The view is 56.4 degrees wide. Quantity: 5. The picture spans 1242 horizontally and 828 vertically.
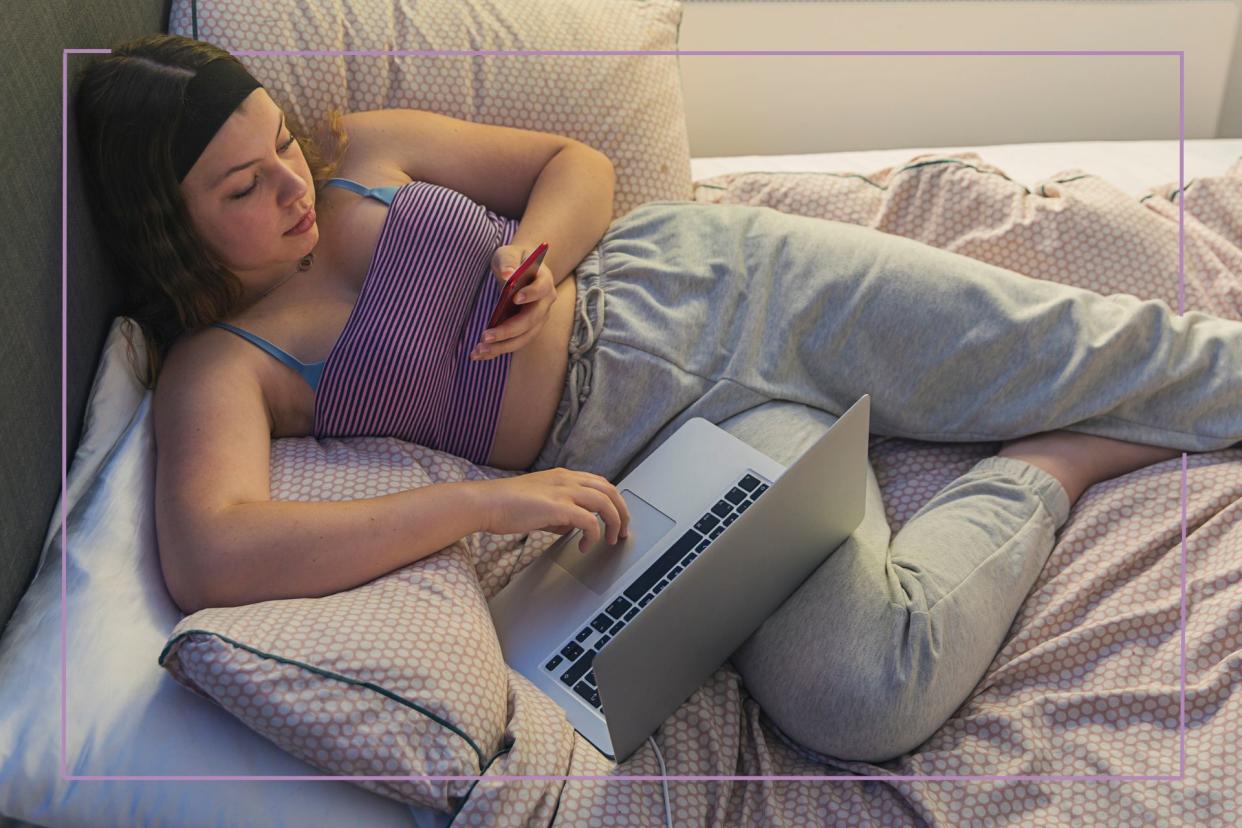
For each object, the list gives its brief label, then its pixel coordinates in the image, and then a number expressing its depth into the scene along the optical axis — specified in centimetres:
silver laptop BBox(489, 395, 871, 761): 90
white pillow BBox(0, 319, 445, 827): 90
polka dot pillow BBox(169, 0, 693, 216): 140
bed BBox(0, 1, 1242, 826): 91
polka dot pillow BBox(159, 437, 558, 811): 90
